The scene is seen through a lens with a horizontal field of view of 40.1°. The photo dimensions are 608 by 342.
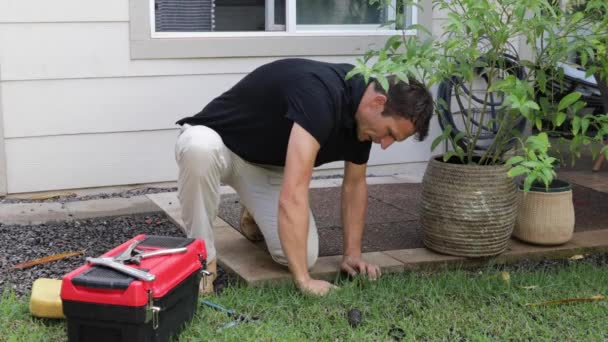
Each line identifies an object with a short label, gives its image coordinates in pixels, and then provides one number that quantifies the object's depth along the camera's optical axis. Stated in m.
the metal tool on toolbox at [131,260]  2.64
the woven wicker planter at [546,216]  4.11
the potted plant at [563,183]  3.71
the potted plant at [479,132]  3.60
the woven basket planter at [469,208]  3.83
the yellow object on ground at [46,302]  3.03
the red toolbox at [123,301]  2.60
